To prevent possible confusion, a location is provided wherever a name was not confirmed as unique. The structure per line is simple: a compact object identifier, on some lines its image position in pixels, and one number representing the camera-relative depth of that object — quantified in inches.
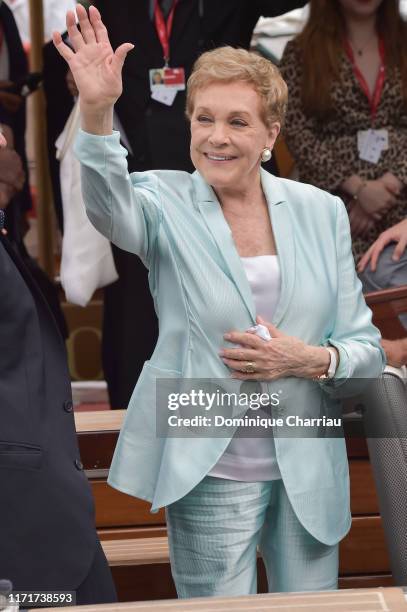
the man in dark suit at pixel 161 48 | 295.4
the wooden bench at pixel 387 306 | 247.3
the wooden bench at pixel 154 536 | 251.9
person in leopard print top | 293.1
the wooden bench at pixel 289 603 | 135.0
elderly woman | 178.7
